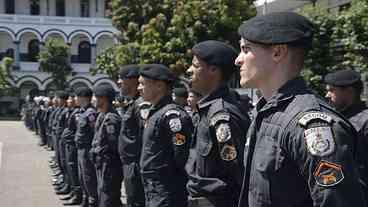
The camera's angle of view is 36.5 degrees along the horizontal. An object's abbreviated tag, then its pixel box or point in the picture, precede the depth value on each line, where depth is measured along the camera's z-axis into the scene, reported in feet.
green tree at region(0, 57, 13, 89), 119.24
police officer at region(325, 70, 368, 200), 13.60
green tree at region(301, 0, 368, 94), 24.45
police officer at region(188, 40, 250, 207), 10.20
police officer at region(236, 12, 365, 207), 6.13
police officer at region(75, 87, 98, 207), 22.18
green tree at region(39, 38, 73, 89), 120.37
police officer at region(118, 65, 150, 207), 16.52
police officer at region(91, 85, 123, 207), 19.12
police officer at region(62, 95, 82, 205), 26.91
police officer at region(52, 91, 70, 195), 30.53
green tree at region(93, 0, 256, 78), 44.83
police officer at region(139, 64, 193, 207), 13.10
